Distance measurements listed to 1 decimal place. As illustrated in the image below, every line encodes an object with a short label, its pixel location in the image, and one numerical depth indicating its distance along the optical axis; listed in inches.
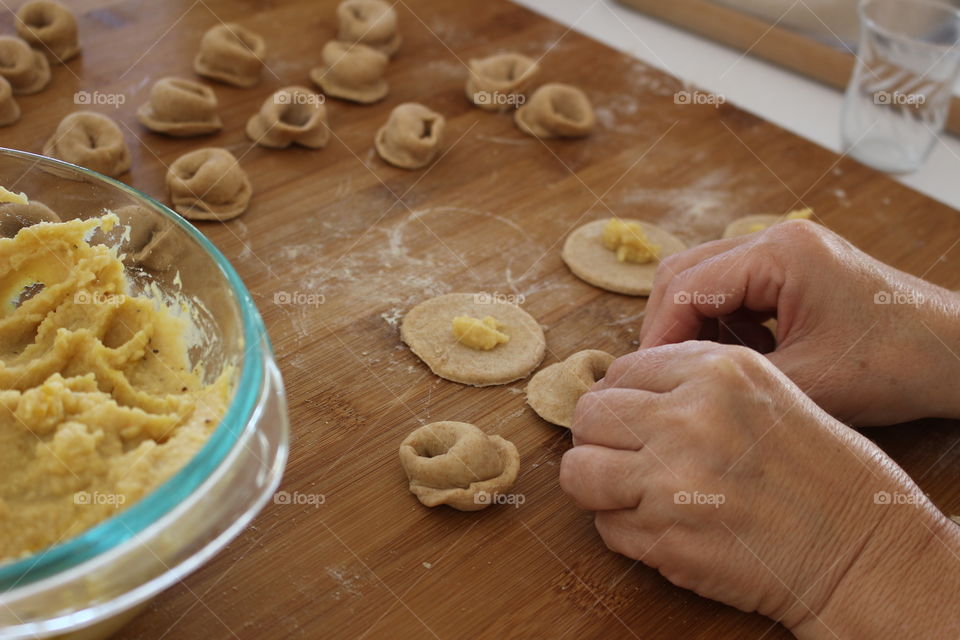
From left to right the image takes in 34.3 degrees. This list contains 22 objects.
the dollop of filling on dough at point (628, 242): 32.2
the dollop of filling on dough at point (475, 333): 29.6
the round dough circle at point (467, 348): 29.3
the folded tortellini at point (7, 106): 33.2
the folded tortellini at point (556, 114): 35.7
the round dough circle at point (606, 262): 31.7
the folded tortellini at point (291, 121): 34.1
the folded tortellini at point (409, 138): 34.1
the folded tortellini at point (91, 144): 32.1
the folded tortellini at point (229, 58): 36.0
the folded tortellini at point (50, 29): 35.6
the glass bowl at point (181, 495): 20.4
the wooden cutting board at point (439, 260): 25.7
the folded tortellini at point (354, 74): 36.2
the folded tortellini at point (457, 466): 26.7
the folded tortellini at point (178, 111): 33.8
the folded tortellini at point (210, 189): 31.9
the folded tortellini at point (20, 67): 34.2
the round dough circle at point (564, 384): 28.6
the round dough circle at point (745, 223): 33.5
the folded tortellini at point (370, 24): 37.5
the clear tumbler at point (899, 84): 36.4
